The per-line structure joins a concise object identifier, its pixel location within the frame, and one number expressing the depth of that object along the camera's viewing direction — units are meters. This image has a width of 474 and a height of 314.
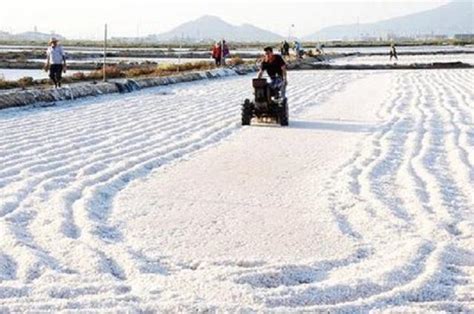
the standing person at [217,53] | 32.47
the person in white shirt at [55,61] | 17.45
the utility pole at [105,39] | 21.34
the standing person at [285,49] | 41.14
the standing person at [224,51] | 32.75
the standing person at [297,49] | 44.38
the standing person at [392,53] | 45.72
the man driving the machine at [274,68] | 12.64
